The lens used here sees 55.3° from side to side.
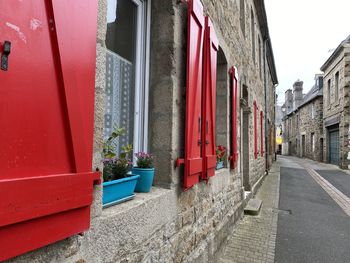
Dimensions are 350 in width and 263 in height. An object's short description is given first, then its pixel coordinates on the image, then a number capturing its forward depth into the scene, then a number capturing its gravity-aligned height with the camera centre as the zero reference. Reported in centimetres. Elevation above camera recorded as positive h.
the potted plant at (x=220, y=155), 486 -11
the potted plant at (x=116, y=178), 197 -20
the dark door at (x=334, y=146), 2115 +14
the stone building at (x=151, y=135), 155 +9
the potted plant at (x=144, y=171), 245 -18
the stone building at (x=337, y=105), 1898 +271
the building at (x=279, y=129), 4465 +274
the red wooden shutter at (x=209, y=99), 335 +50
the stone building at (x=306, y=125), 2580 +224
